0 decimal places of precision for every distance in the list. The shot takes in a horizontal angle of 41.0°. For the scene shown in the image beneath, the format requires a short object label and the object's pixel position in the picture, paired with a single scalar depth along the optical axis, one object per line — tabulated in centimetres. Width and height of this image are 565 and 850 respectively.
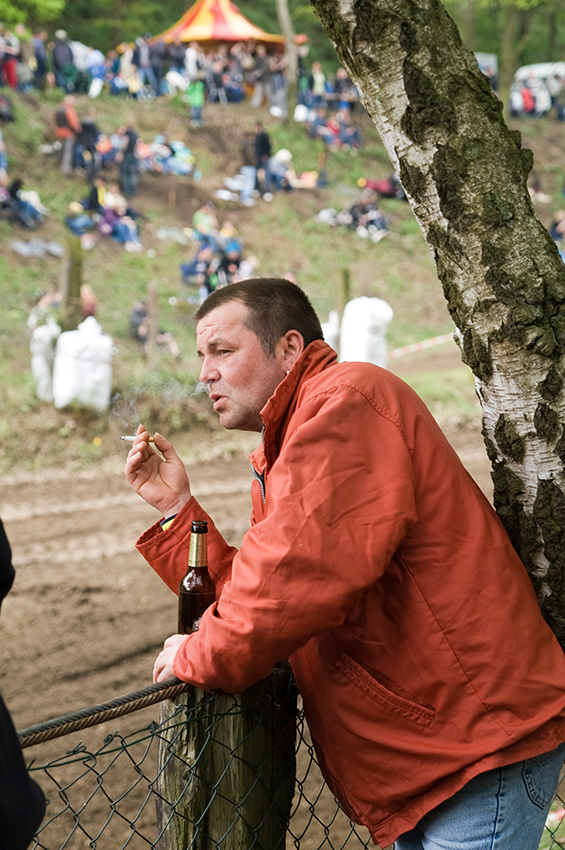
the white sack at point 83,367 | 1021
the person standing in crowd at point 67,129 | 1848
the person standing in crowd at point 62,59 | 2106
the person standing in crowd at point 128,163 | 1862
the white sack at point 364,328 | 1193
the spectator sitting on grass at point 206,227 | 1772
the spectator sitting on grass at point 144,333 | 1327
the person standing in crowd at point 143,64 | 2330
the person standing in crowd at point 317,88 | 2539
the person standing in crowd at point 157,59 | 2327
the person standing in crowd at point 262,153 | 2161
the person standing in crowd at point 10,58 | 1984
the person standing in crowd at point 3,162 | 1659
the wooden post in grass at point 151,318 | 1254
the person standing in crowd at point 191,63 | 2402
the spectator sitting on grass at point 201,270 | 1620
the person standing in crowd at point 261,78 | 2511
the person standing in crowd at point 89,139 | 1845
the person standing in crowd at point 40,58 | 2053
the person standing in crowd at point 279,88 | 2511
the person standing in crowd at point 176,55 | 2397
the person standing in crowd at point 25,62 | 2050
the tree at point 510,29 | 2522
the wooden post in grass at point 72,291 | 1046
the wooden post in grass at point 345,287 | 1208
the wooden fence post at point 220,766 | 177
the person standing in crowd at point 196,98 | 2316
